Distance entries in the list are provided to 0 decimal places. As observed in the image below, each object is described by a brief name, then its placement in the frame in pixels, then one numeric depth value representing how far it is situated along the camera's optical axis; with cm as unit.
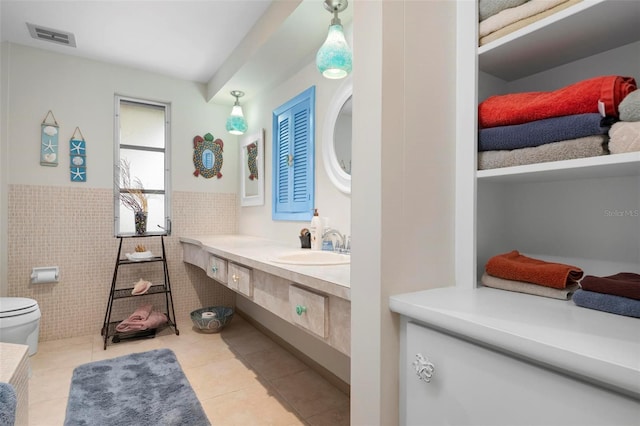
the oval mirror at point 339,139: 203
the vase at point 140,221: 309
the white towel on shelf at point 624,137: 70
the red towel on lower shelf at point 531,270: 86
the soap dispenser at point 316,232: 212
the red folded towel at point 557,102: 74
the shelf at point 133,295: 289
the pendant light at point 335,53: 166
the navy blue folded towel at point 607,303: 70
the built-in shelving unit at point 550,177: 82
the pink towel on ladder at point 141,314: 293
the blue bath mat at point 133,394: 174
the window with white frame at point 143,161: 318
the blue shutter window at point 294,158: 237
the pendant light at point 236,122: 306
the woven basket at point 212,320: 299
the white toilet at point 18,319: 215
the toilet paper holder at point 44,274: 276
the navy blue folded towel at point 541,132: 76
